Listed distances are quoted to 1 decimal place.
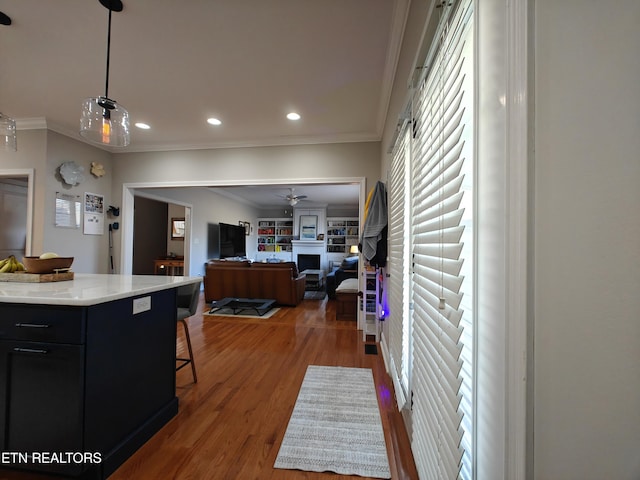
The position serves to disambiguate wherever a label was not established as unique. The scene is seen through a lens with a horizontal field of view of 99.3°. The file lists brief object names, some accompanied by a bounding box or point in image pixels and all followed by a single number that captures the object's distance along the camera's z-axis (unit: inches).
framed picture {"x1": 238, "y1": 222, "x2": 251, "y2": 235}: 330.0
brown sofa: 192.7
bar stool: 86.5
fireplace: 350.6
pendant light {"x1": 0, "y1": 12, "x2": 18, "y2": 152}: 78.8
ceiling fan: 273.4
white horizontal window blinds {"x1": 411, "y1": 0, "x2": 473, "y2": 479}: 30.1
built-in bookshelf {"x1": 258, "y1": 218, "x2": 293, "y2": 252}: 371.9
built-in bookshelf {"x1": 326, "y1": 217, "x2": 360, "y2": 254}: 353.7
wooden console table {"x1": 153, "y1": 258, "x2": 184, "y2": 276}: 245.1
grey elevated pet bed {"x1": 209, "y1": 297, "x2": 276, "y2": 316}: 178.9
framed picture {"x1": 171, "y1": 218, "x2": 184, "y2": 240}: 275.4
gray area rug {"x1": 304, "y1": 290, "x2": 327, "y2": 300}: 229.4
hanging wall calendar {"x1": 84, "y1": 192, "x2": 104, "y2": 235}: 154.1
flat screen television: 277.1
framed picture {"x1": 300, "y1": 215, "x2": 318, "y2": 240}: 352.5
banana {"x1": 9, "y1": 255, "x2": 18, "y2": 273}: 68.7
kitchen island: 49.1
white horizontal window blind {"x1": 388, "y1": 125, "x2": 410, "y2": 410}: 65.7
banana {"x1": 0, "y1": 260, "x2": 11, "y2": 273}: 67.5
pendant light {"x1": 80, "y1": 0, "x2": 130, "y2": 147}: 74.6
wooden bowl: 65.4
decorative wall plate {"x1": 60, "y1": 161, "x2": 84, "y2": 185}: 140.5
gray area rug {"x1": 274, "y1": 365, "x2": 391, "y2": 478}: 55.6
